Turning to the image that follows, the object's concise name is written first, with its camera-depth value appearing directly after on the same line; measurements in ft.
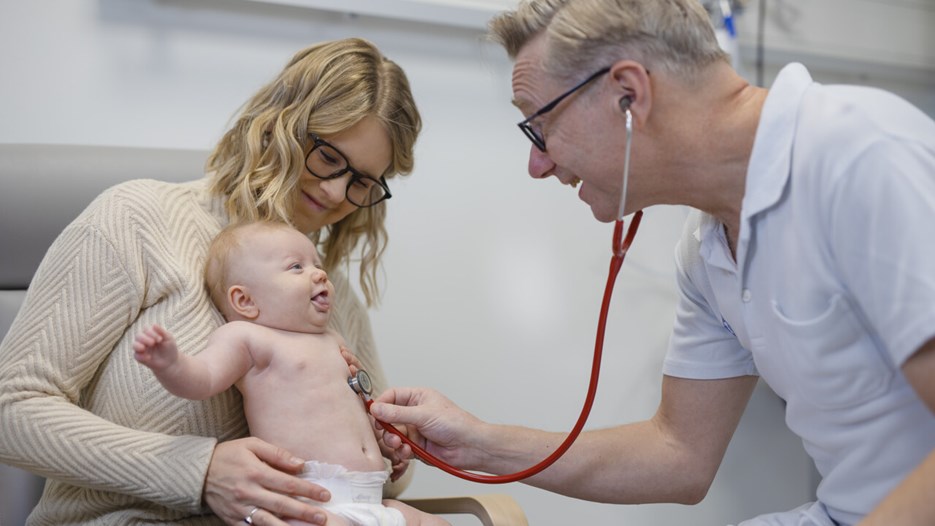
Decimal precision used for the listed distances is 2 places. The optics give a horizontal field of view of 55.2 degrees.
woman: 4.29
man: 3.33
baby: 4.45
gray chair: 5.33
